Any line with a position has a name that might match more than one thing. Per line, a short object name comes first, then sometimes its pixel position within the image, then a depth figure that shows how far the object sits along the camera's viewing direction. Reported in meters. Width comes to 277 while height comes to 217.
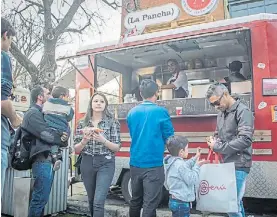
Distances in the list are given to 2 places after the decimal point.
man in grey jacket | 2.98
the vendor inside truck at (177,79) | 6.03
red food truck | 4.07
